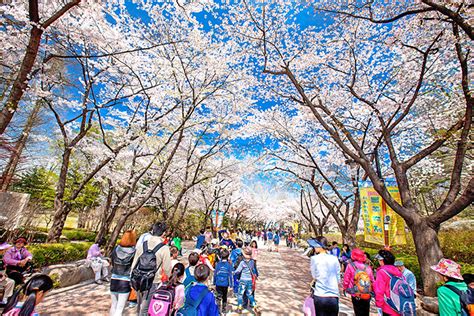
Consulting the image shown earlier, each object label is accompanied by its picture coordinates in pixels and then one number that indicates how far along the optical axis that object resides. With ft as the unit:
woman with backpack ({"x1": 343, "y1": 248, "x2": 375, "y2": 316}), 13.01
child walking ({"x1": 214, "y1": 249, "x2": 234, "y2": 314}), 16.44
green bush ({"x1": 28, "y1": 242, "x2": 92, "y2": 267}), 22.86
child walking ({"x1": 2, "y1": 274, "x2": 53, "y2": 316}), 6.11
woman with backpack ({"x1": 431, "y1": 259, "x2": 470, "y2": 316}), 8.72
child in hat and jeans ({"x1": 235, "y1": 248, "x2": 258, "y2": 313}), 17.06
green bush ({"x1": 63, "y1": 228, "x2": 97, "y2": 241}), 57.76
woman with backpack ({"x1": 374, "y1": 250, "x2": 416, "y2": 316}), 11.04
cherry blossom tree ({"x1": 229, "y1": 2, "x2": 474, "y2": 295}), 17.79
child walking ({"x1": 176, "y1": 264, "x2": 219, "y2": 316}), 8.45
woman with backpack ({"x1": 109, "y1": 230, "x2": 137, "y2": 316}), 11.63
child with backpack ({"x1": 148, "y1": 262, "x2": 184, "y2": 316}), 9.36
